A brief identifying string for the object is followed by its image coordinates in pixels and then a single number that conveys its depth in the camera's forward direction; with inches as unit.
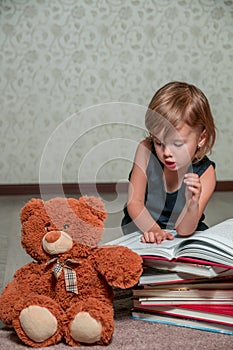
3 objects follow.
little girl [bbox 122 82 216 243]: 98.6
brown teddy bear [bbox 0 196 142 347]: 88.2
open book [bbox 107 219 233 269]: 90.5
